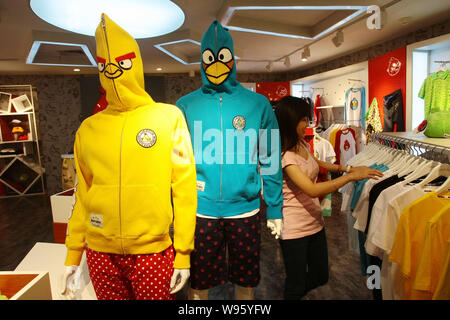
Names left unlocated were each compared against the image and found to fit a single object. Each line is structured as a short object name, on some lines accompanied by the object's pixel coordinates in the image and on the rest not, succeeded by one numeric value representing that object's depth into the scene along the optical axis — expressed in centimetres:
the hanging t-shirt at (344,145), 495
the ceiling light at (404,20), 357
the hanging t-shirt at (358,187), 175
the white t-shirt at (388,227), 130
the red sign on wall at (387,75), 427
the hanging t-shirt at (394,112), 430
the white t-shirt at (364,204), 162
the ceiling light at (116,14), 281
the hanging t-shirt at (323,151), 366
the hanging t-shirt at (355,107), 534
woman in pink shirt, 156
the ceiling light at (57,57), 434
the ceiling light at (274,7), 271
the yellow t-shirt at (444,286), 99
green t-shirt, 353
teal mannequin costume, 133
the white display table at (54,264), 147
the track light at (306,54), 428
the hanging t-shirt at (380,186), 152
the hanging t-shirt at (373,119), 471
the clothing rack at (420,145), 145
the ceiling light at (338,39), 355
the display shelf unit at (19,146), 614
